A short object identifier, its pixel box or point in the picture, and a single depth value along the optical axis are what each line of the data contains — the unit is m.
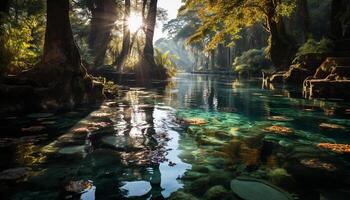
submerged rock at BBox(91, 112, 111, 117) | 6.96
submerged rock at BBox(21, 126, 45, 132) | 5.17
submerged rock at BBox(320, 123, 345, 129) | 5.89
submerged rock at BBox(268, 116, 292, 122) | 6.78
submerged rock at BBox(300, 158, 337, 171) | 3.59
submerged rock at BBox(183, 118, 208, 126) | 6.39
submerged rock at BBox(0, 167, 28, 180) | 3.04
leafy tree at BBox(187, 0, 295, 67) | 14.50
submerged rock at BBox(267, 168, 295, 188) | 3.09
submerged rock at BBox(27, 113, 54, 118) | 6.42
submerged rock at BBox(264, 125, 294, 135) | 5.46
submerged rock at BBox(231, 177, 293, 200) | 2.71
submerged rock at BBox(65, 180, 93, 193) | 2.79
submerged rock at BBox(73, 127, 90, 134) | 5.23
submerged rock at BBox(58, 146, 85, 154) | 4.03
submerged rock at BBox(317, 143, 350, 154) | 4.28
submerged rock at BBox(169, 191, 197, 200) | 2.73
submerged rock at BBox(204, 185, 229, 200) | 2.77
